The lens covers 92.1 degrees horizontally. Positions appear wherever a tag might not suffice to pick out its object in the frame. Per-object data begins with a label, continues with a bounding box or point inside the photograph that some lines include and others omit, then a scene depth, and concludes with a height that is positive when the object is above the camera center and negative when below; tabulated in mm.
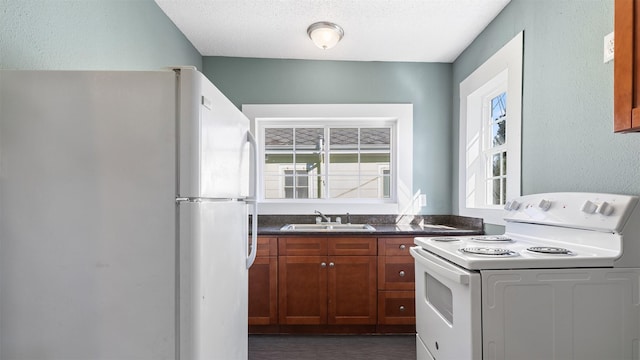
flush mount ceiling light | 2318 +1123
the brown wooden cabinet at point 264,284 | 2484 -842
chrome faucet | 2969 -350
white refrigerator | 984 -110
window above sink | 3133 +203
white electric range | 1104 -436
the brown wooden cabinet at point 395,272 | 2484 -744
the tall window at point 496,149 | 2371 +241
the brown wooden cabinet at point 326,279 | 2480 -801
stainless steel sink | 2807 -436
